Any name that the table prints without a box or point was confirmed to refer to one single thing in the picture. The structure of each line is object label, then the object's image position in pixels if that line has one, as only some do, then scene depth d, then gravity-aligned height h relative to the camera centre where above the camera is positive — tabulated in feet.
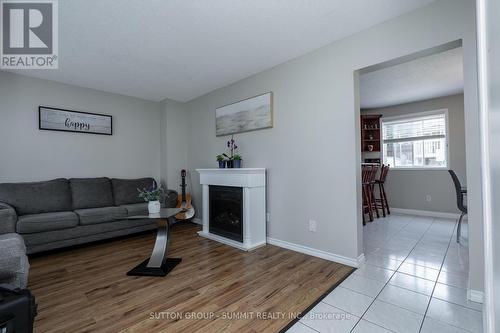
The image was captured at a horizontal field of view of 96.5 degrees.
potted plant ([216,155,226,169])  10.74 +0.29
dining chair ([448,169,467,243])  8.63 -1.24
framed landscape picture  9.91 +2.56
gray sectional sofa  8.34 -1.75
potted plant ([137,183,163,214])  7.72 -1.13
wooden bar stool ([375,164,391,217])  14.53 -1.44
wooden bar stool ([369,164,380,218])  13.52 -0.98
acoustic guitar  12.81 -2.08
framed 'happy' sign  10.70 +2.55
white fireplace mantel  9.20 -1.43
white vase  7.71 -1.31
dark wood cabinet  16.51 +2.45
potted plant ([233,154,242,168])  10.47 +0.32
